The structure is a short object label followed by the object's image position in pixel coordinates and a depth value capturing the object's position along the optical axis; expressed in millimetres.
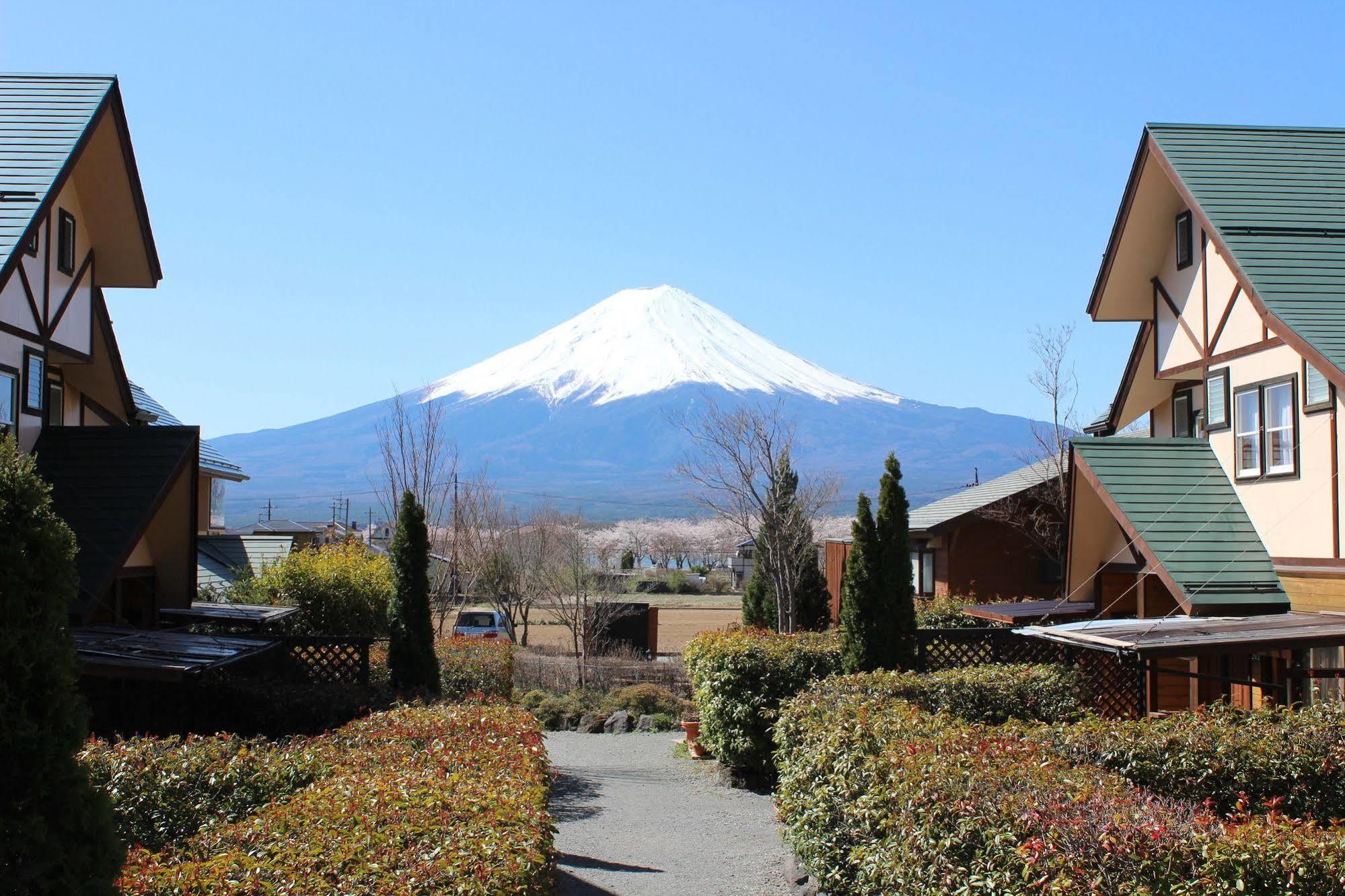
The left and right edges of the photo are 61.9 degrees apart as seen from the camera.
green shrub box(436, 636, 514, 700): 15375
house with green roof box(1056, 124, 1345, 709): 13062
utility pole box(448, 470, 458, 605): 25981
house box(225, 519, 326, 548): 33594
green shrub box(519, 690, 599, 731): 21844
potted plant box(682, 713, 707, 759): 17547
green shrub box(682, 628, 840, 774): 14719
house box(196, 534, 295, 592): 25203
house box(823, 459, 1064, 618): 30578
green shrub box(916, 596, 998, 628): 22469
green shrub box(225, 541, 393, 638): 21953
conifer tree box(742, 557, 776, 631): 27688
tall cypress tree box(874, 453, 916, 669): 14523
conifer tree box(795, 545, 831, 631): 27562
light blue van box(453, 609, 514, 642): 38188
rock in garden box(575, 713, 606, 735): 21422
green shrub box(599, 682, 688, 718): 22812
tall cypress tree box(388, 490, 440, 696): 14141
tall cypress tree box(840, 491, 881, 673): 14461
